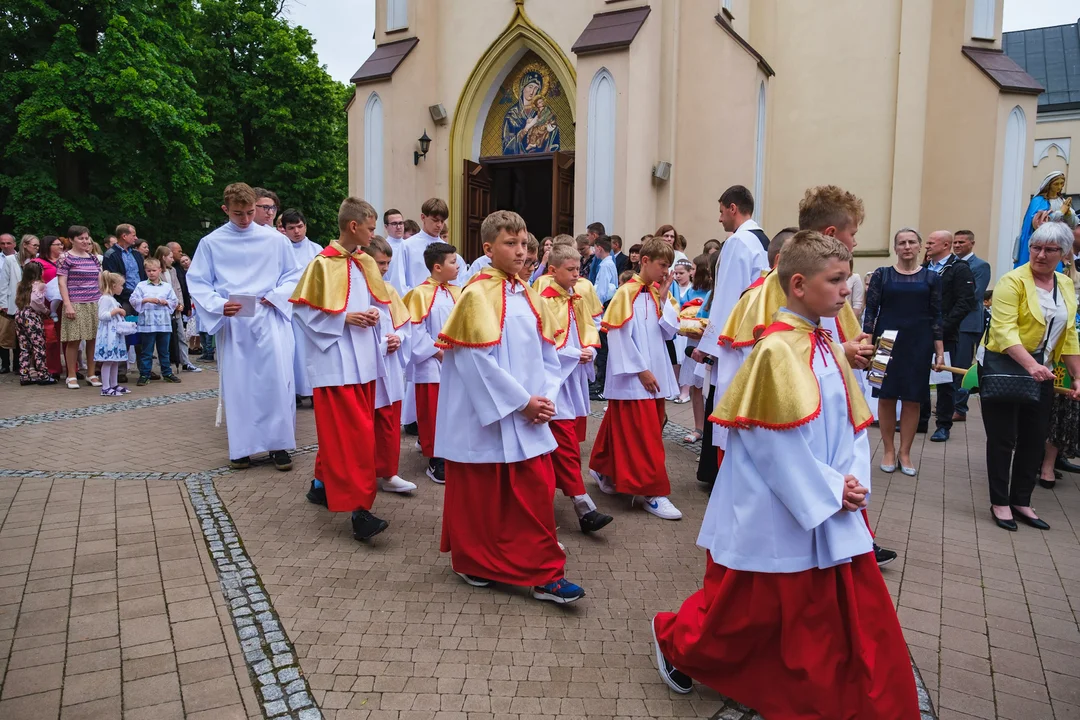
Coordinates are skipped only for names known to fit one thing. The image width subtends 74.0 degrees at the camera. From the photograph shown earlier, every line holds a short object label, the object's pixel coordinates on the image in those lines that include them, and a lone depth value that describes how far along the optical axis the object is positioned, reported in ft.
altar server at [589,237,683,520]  16.70
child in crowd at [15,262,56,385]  34.09
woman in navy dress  20.34
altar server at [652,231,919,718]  8.23
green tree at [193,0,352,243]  87.40
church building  40.73
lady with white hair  15.78
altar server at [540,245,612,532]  15.23
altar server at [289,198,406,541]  14.69
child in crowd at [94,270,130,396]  31.94
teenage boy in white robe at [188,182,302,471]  20.12
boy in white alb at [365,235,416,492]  16.76
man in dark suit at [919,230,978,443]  24.45
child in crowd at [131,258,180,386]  34.68
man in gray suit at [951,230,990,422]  27.76
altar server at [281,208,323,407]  26.32
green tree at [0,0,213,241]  63.67
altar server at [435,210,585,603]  12.03
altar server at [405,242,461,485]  20.12
